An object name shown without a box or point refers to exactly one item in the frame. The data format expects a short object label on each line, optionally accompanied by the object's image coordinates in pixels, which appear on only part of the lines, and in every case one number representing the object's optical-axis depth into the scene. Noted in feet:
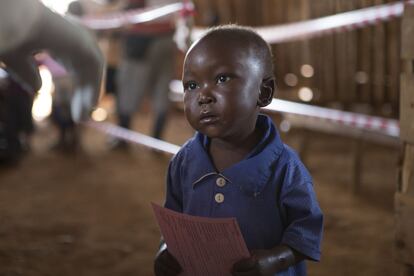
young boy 3.75
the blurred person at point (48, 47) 4.99
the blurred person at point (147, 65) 14.79
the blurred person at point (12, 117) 14.21
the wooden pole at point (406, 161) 5.09
